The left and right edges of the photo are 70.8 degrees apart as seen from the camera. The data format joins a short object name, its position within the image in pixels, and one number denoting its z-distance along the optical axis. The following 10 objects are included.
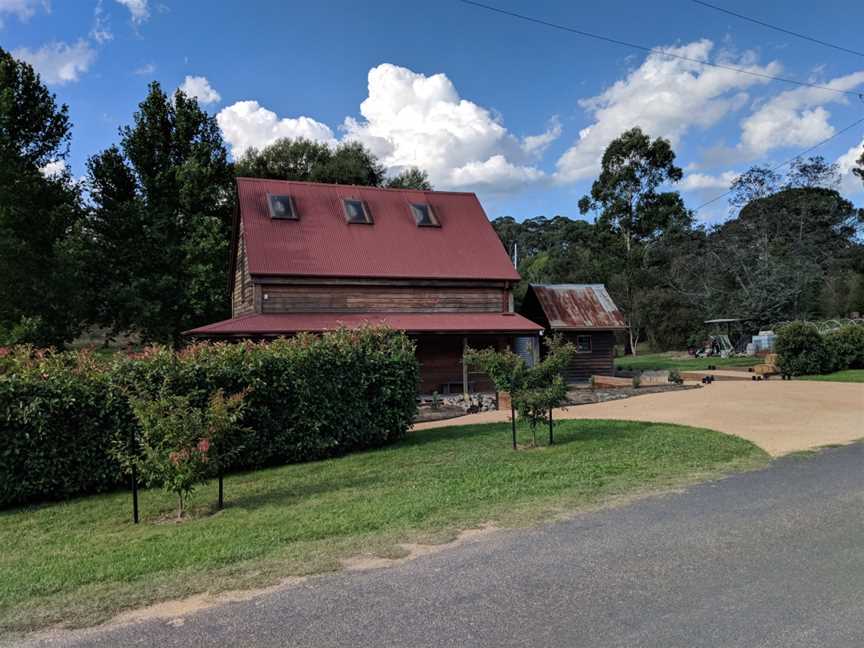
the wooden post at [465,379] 20.25
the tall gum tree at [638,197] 56.44
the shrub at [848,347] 25.25
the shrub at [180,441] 7.02
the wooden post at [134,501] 7.15
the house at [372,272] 21.47
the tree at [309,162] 43.69
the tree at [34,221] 23.98
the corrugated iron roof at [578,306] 26.70
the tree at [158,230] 28.95
